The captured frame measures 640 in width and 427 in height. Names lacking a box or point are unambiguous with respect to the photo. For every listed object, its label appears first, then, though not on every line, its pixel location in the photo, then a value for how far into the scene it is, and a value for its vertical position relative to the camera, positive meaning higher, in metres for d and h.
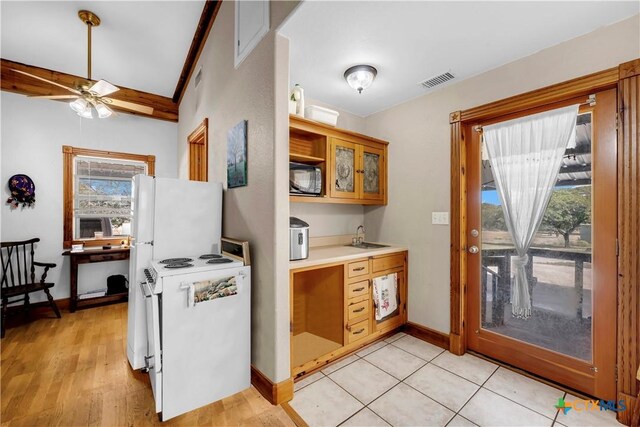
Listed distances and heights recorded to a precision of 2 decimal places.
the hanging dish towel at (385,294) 2.60 -0.81
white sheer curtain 2.04 +0.36
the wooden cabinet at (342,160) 2.60 +0.55
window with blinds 3.96 +0.27
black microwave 2.48 +0.32
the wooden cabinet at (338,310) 2.34 -0.92
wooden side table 3.55 -0.65
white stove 1.63 -0.77
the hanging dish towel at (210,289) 1.69 -0.51
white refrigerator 2.12 -0.14
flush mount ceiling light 2.33 +1.21
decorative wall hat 3.40 +0.29
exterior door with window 1.82 -0.46
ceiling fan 2.63 +1.21
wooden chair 3.14 -0.71
